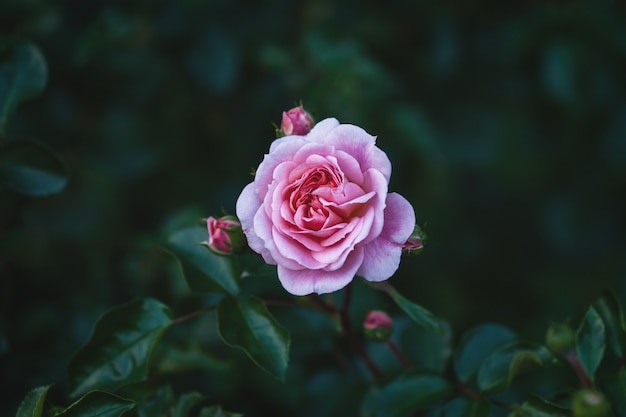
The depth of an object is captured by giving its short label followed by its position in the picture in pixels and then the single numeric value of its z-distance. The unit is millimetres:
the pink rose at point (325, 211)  518
